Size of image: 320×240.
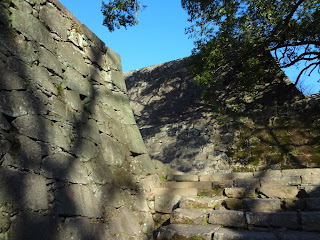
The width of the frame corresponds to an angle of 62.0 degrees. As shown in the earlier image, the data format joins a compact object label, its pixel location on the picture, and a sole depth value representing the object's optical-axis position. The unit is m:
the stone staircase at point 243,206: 2.44
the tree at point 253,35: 6.29
